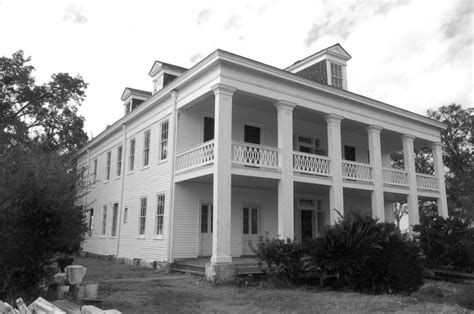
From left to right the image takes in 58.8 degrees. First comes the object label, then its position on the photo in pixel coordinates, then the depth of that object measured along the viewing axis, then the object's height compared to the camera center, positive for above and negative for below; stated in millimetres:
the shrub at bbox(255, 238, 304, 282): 11773 -386
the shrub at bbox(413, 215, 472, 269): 15727 +189
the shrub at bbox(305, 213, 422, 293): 10797 -328
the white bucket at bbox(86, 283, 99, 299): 8844 -1022
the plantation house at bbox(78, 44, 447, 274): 14438 +3306
